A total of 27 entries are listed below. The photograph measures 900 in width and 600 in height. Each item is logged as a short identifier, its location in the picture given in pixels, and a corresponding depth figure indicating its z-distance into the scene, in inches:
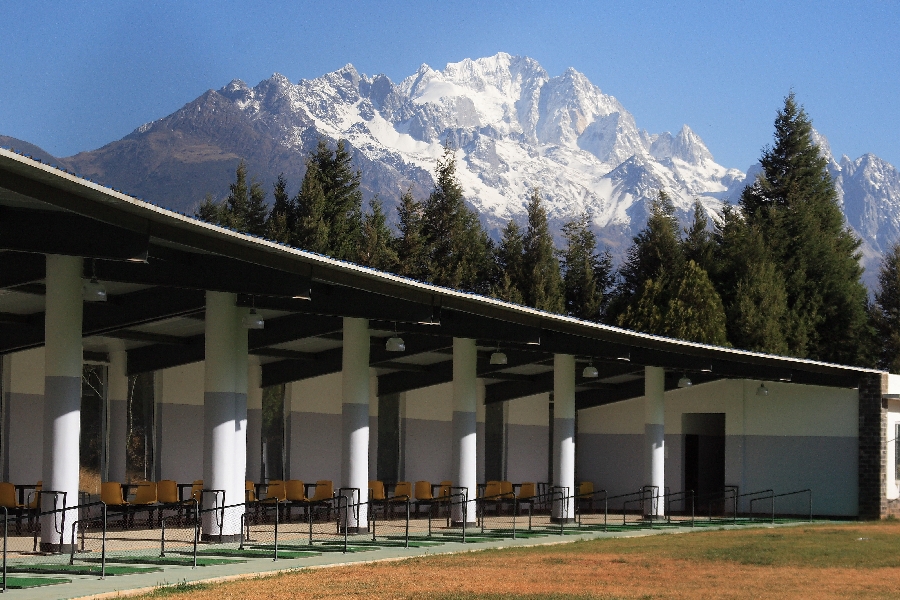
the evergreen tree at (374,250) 2197.3
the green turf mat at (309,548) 786.8
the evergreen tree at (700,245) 2400.3
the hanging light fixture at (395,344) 875.4
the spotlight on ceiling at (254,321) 760.3
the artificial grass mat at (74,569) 614.5
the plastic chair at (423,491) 1190.9
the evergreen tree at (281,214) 2255.2
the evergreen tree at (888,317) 2400.3
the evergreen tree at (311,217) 2171.5
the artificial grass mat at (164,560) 674.2
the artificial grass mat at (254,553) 737.0
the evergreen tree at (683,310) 2129.7
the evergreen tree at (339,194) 2333.9
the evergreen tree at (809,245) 2300.7
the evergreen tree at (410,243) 2267.5
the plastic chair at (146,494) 914.1
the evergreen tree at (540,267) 2367.1
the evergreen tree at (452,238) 2369.6
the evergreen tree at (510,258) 2431.1
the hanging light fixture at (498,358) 1002.7
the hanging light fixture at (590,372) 1109.8
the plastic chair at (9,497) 825.5
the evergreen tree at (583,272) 2503.7
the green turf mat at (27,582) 557.0
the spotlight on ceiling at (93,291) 671.8
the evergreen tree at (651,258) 2453.2
